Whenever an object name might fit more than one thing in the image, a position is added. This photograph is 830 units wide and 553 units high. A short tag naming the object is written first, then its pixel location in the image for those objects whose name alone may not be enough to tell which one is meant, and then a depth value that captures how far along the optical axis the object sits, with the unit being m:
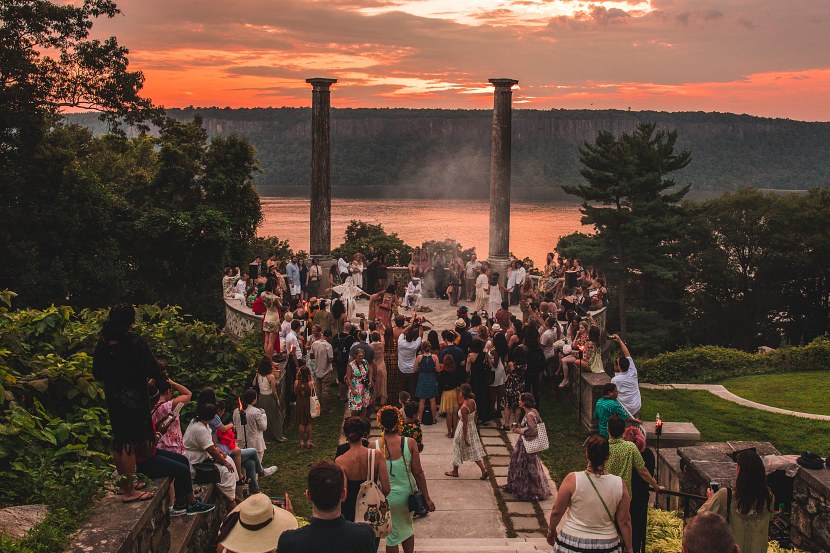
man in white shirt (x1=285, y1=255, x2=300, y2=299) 24.64
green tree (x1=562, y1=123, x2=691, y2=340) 48.97
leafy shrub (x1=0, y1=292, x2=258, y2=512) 7.28
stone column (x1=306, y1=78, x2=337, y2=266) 26.55
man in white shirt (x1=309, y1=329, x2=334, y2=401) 16.06
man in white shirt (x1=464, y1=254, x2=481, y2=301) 26.36
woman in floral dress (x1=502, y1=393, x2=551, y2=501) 11.49
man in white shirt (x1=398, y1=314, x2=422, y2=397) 15.21
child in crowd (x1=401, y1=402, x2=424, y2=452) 10.10
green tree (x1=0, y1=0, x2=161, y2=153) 28.28
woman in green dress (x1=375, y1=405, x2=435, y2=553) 8.33
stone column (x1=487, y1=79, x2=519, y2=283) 26.09
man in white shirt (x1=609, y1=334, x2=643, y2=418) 12.66
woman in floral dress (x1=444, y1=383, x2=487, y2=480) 11.80
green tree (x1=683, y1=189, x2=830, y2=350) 52.06
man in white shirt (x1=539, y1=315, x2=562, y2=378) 16.28
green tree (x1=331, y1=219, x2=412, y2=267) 46.27
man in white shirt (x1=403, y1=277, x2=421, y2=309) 24.39
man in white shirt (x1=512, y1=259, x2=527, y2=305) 24.27
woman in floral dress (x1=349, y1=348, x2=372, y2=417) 14.13
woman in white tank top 6.59
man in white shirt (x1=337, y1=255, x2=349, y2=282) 26.39
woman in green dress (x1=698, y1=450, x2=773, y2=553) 6.53
